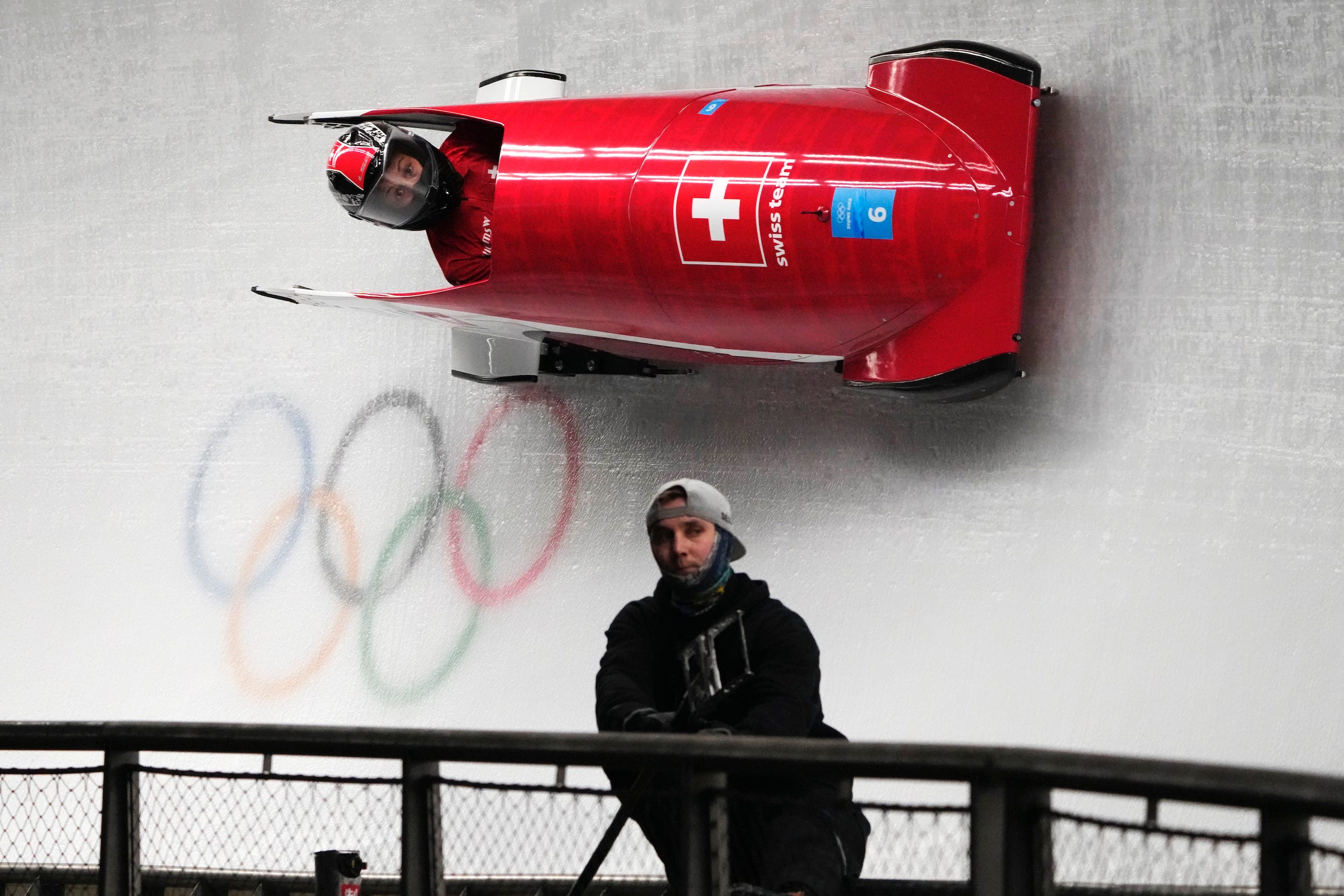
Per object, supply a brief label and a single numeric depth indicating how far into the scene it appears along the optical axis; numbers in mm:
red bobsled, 16088
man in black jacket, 14840
